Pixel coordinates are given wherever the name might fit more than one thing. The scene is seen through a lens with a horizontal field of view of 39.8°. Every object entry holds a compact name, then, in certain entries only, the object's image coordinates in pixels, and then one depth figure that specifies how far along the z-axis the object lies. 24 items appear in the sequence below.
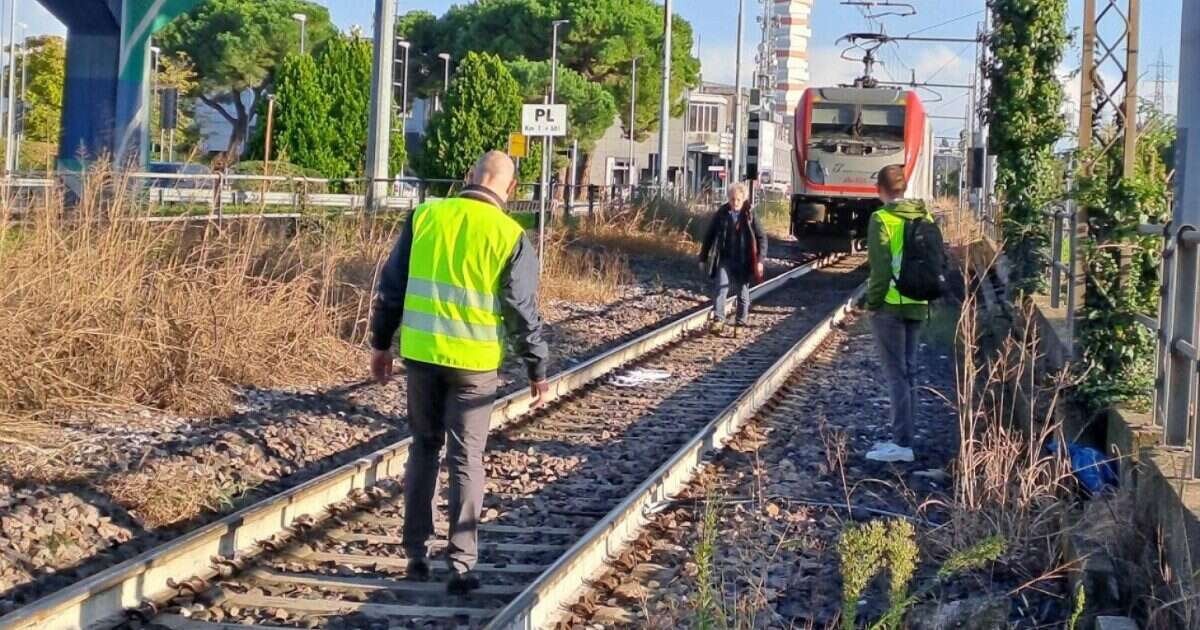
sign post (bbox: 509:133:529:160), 23.55
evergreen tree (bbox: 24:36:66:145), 46.84
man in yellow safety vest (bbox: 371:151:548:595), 6.51
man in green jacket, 9.68
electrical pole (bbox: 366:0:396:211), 21.36
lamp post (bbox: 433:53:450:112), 68.69
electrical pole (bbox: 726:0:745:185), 43.15
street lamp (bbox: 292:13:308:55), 60.86
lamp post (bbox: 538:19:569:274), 18.80
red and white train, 28.95
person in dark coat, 17.39
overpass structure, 22.59
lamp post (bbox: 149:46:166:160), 45.54
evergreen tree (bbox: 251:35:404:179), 49.16
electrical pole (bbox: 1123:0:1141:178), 11.31
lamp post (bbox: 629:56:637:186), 64.56
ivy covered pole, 19.89
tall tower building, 161.75
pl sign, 18.34
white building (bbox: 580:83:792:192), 76.19
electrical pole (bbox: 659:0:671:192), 38.00
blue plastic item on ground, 8.10
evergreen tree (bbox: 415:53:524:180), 60.53
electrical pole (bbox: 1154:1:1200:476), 6.98
